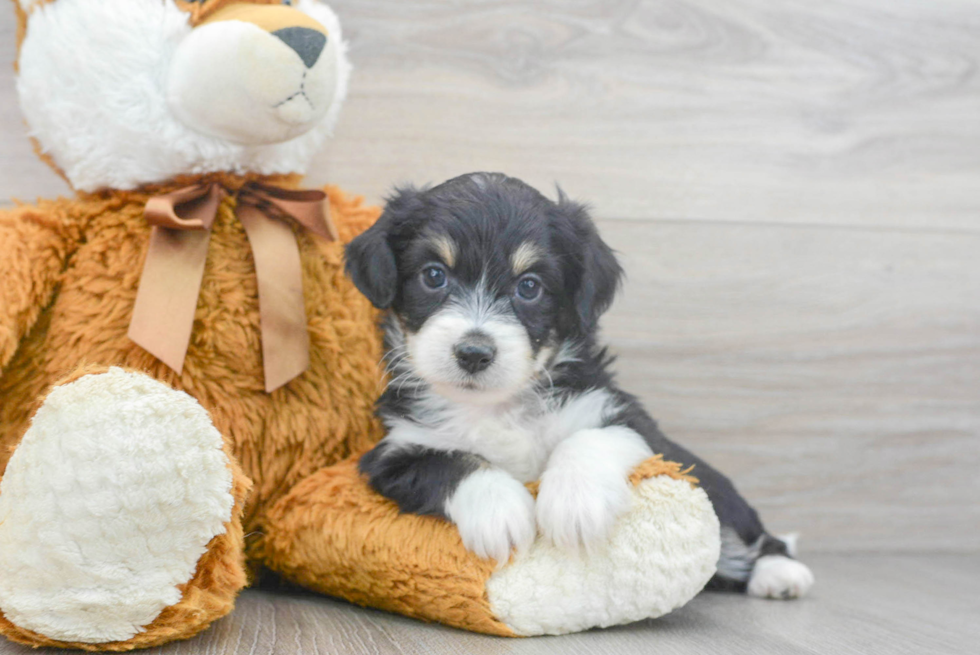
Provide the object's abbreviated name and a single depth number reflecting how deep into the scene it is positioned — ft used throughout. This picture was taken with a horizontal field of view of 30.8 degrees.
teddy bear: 2.30
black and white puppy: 2.55
